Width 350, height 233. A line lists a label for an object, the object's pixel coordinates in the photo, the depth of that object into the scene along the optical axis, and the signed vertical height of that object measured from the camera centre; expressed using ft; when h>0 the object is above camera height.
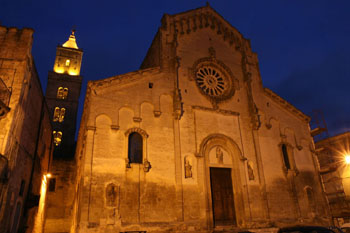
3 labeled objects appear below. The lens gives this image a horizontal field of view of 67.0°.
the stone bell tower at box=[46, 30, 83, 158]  115.75 +56.66
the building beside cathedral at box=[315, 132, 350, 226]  80.74 +13.27
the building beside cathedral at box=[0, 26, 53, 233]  36.57 +14.29
